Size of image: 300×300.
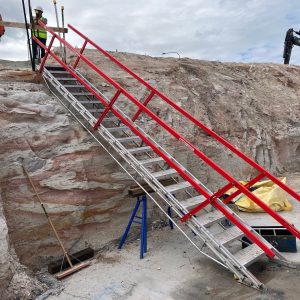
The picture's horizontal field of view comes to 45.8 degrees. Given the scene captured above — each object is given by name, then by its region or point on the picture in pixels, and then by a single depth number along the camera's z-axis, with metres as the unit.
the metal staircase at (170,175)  5.62
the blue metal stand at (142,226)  6.80
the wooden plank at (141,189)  6.94
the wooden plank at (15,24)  8.40
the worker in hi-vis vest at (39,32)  8.97
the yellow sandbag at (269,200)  8.85
